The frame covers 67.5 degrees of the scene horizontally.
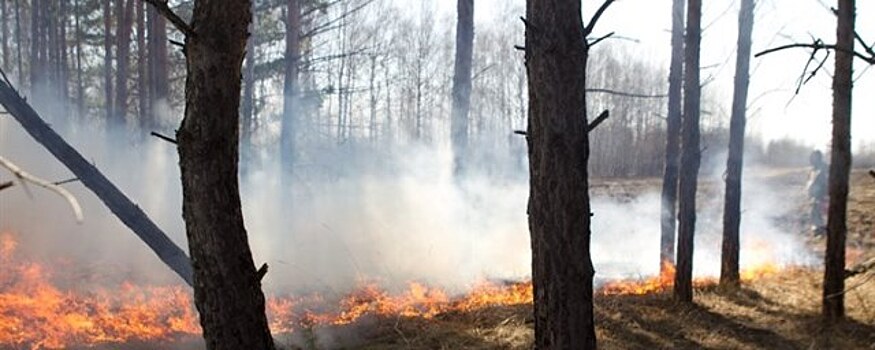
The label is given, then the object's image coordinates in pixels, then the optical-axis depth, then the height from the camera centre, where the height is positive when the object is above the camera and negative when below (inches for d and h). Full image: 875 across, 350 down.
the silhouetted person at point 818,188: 739.4 -39.4
